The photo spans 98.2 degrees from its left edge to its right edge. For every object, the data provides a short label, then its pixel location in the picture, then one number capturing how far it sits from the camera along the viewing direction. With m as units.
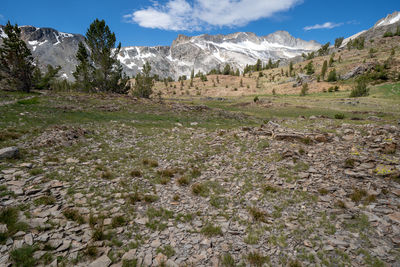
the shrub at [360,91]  51.56
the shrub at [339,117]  28.27
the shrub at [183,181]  9.70
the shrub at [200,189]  8.81
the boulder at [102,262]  4.90
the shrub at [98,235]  5.66
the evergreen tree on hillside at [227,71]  140.50
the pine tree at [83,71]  50.12
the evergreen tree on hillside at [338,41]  161.25
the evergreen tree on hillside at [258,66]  140.80
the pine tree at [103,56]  46.72
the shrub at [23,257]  4.54
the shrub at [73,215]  6.27
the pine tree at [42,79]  46.56
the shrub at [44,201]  6.80
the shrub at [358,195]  7.64
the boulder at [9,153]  9.53
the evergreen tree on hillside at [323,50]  138.66
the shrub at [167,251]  5.50
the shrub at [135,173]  10.04
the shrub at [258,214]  6.95
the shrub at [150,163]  11.49
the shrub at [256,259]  5.20
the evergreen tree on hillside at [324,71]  78.62
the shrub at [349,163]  10.02
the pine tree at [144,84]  55.94
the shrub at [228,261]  5.23
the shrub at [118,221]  6.37
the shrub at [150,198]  8.01
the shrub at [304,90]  64.25
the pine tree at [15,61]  34.56
